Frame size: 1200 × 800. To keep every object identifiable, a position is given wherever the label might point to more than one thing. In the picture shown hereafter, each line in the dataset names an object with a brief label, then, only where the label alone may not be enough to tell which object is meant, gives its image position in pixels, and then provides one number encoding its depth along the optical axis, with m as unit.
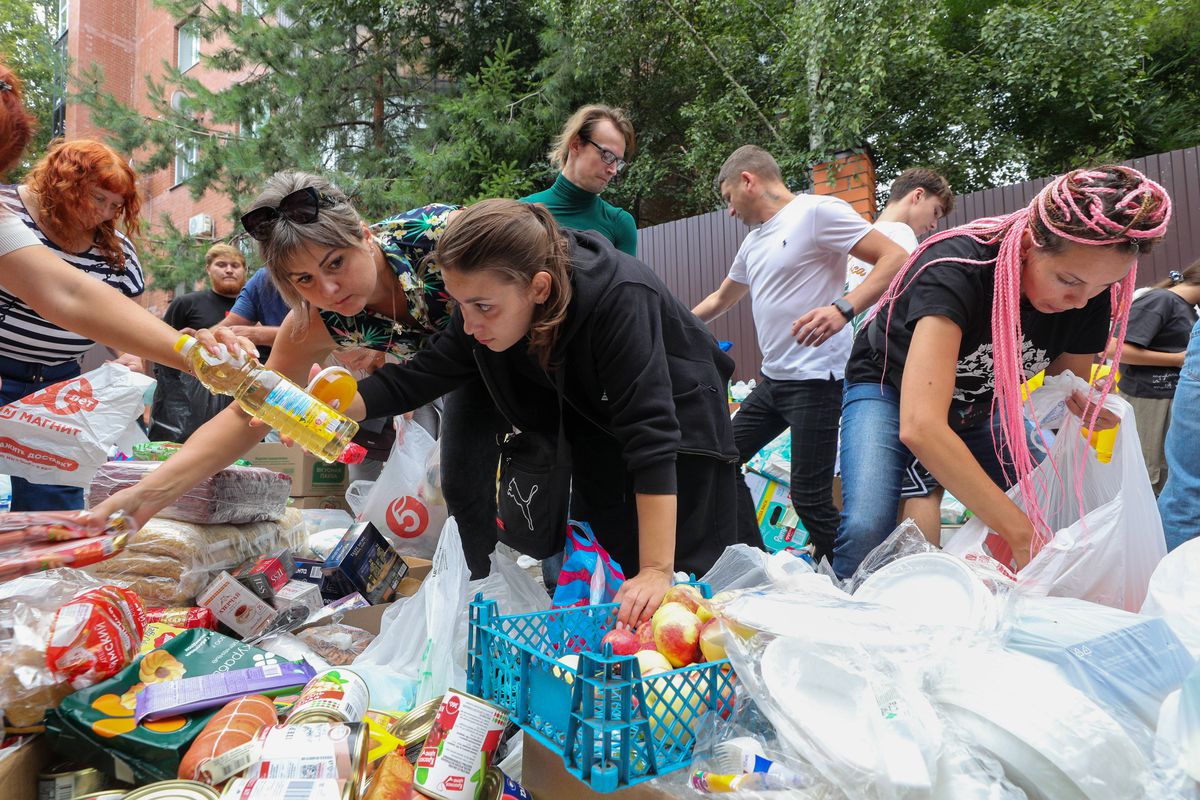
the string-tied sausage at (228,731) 1.11
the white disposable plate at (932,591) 1.25
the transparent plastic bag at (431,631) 1.64
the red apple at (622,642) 1.30
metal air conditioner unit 13.01
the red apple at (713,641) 1.22
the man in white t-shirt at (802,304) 2.74
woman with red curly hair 1.63
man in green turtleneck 2.97
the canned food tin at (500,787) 1.13
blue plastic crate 1.02
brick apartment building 14.80
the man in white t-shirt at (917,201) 3.42
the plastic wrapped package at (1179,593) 1.15
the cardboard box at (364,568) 2.40
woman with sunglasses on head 1.75
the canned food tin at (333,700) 1.16
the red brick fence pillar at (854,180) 6.84
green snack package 1.17
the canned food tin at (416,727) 1.26
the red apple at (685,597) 1.37
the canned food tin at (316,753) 0.99
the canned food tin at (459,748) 1.08
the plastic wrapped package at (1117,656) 1.02
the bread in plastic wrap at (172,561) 2.05
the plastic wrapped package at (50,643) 1.25
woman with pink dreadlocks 1.59
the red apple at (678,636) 1.26
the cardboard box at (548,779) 1.12
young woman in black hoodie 1.60
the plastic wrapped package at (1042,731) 0.89
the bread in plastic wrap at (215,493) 2.23
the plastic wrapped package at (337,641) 1.94
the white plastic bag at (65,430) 2.14
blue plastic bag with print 1.63
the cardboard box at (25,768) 1.13
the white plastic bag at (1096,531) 1.51
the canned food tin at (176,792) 0.98
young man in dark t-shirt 4.00
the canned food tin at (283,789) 0.94
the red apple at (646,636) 1.31
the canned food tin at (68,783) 1.17
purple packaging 1.24
